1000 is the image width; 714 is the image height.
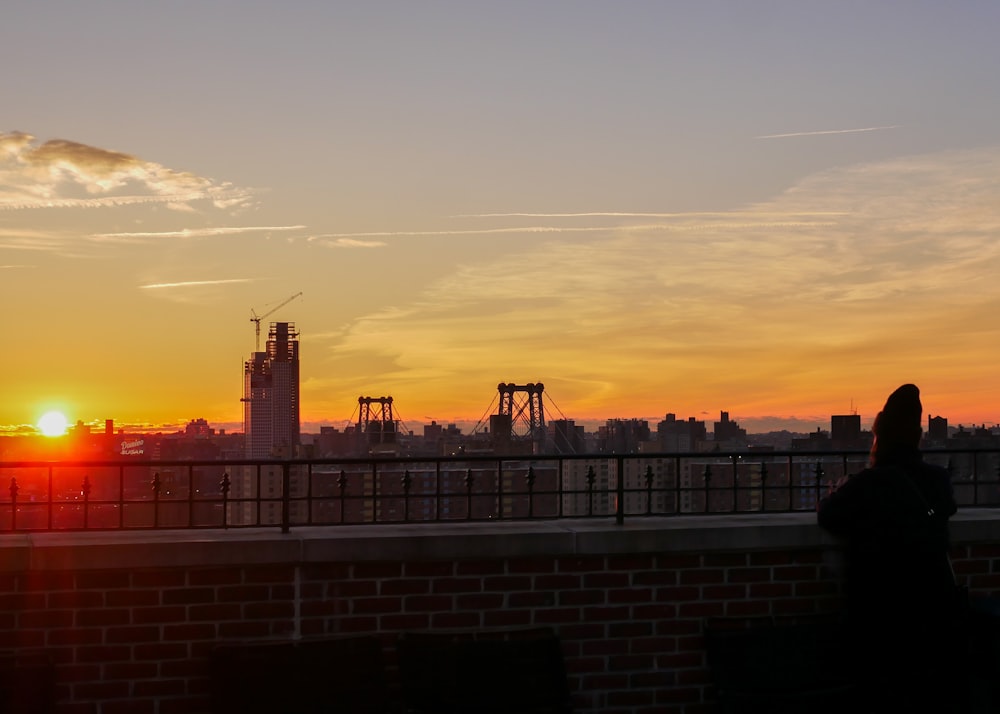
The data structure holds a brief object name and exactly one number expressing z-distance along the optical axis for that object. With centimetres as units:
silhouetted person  565
